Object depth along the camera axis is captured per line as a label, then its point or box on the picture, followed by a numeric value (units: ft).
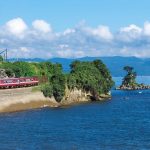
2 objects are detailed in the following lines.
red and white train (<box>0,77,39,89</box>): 510.09
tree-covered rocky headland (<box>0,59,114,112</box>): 495.82
